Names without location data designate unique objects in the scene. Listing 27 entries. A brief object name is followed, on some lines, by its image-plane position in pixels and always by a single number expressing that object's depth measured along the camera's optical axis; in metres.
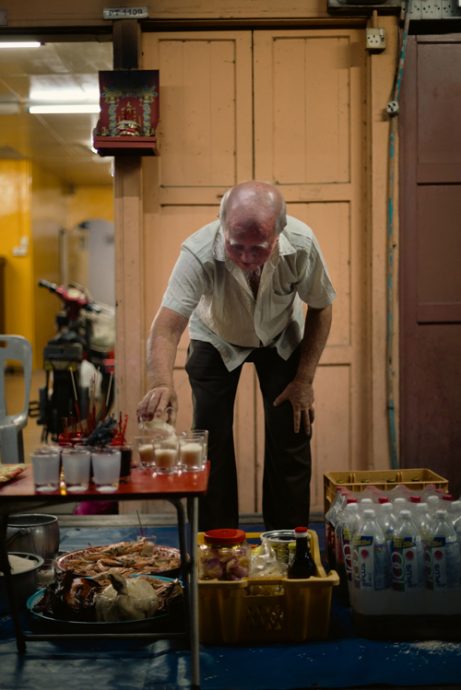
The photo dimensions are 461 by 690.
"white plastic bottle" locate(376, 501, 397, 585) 2.80
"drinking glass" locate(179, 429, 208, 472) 2.57
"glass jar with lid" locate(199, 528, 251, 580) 2.78
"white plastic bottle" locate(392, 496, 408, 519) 2.99
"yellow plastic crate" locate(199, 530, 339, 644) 2.72
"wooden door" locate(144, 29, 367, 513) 4.50
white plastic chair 4.04
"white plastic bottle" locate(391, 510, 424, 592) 2.79
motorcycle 6.89
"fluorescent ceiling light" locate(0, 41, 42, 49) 7.05
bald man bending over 3.11
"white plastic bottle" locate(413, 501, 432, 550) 2.83
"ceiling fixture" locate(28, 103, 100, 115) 9.52
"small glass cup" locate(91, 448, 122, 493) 2.38
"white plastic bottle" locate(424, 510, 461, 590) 2.77
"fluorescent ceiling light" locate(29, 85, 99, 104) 8.80
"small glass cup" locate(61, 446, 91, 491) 2.37
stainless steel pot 3.41
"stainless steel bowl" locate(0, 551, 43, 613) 3.08
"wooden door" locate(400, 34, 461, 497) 4.50
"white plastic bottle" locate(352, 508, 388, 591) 2.78
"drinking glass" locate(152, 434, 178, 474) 2.52
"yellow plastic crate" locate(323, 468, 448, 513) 3.54
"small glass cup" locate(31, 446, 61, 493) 2.37
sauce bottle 2.77
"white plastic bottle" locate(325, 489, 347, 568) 3.26
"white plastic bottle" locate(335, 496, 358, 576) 3.05
